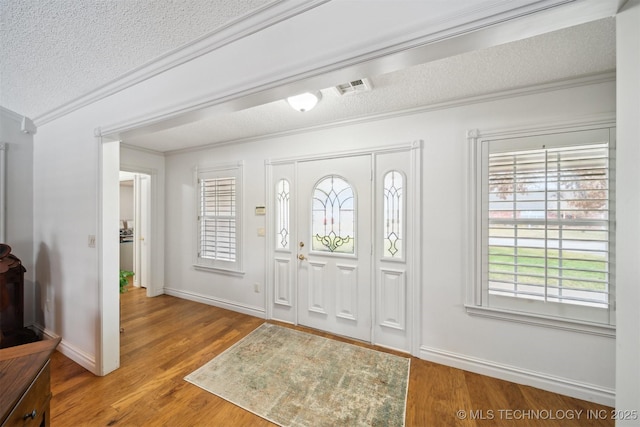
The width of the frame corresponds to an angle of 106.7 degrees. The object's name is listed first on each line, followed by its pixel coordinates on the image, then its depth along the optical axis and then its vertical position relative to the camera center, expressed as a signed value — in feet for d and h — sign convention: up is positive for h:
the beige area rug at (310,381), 5.41 -4.57
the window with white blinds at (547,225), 5.64 -0.31
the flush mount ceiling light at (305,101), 6.07 +2.86
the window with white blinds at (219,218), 10.94 -0.35
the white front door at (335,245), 8.32 -1.24
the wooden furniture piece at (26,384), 2.57 -2.04
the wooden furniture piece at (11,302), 7.18 -2.90
